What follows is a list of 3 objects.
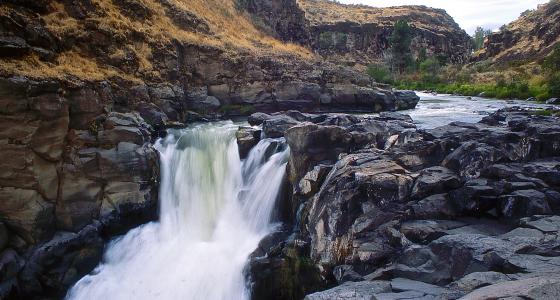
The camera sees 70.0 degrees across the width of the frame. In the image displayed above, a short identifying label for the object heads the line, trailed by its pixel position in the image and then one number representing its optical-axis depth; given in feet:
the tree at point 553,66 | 115.37
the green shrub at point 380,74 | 174.91
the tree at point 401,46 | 197.77
